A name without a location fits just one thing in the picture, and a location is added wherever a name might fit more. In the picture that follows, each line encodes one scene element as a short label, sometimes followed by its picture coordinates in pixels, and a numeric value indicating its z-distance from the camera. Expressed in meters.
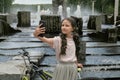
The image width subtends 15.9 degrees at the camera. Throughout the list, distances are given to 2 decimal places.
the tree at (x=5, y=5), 54.17
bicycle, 6.53
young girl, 5.89
